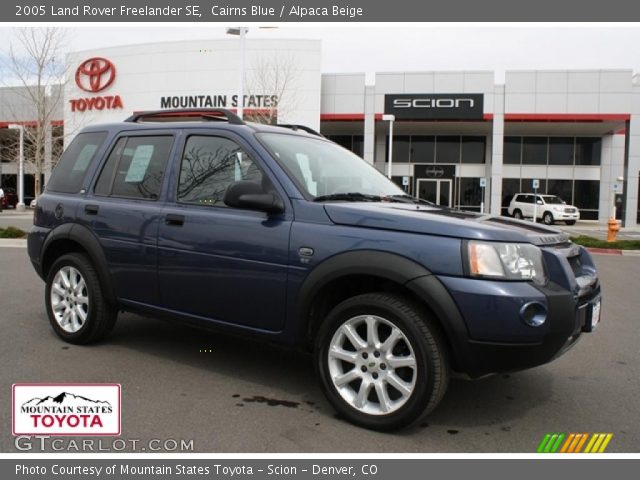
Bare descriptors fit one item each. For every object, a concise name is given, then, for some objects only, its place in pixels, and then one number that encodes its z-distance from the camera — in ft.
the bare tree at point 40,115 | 89.17
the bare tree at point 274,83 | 89.86
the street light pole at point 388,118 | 88.41
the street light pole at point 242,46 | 56.29
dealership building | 96.73
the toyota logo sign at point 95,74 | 106.52
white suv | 100.01
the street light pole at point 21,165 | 106.32
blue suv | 10.23
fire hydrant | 55.83
